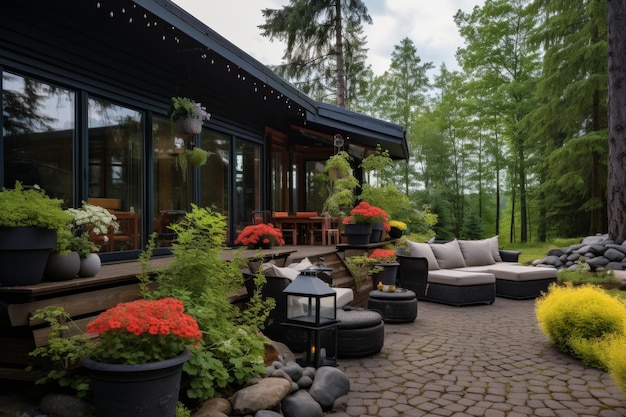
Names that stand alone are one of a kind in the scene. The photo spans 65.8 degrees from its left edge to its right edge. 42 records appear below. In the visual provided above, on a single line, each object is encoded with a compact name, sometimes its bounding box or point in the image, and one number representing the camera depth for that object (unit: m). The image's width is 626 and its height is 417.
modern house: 4.66
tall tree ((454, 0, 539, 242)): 19.38
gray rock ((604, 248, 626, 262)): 9.66
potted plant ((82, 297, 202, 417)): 2.41
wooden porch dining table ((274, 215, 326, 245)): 10.21
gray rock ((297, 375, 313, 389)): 3.63
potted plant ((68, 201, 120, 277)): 3.55
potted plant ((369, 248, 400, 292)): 6.92
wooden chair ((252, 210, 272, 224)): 9.53
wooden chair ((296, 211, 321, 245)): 10.45
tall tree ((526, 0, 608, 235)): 14.27
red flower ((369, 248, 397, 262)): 7.84
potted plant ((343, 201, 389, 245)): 8.70
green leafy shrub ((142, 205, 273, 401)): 3.18
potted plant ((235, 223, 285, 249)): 7.28
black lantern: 4.03
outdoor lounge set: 7.32
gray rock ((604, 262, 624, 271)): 9.38
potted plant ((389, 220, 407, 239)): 11.22
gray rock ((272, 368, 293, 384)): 3.57
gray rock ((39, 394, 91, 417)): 2.75
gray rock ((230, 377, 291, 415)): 3.08
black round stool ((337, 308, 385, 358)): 4.61
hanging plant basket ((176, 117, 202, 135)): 6.24
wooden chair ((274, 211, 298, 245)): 10.38
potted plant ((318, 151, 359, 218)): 10.34
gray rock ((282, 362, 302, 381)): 3.70
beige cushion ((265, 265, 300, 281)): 4.78
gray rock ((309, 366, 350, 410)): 3.43
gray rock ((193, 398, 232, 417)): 2.93
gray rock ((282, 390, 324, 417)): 3.21
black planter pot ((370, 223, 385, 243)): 9.11
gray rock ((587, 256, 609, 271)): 9.59
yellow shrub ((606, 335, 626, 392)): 3.21
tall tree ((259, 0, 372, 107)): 15.85
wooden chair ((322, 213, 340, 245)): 10.17
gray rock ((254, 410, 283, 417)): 2.99
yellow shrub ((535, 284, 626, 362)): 4.52
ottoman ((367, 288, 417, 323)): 6.03
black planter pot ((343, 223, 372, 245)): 8.76
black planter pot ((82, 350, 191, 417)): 2.39
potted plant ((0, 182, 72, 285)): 3.00
